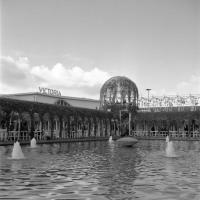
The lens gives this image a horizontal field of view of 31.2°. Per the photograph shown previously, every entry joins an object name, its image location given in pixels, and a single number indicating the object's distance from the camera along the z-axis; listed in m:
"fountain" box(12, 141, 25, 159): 15.05
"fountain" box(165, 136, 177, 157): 16.98
